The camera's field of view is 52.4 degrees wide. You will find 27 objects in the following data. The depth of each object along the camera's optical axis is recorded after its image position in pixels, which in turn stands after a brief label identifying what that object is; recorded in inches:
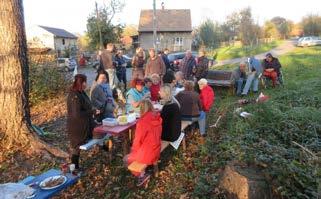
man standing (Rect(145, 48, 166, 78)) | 442.5
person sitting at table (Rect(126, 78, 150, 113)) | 275.4
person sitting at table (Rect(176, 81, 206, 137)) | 276.2
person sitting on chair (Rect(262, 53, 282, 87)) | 491.4
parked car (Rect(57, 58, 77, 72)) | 1164.1
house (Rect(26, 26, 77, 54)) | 2196.1
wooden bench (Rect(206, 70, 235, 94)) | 474.0
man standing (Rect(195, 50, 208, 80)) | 444.8
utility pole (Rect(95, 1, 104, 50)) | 1642.5
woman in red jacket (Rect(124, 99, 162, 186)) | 202.4
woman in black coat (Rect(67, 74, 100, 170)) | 211.3
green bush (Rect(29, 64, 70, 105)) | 475.5
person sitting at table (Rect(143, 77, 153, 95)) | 308.3
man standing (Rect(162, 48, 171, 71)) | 521.7
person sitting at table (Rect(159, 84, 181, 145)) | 227.8
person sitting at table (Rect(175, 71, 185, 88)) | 362.3
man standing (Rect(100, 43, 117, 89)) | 432.8
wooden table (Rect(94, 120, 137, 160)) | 220.5
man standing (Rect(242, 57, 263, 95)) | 464.4
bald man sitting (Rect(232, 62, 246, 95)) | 471.2
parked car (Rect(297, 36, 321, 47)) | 1672.0
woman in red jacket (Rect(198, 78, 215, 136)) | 305.0
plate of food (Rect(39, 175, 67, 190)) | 160.2
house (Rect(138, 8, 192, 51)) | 1930.4
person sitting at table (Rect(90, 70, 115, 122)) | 282.2
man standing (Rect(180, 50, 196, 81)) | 450.6
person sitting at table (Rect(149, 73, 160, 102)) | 335.9
